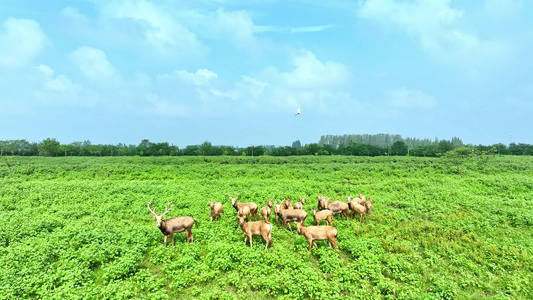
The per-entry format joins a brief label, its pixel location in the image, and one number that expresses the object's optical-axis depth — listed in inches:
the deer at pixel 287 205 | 607.2
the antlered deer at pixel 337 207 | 601.9
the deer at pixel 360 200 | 651.7
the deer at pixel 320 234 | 437.8
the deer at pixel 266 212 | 553.1
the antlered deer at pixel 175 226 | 428.8
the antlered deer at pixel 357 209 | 588.5
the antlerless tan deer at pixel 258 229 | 429.1
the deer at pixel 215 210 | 567.5
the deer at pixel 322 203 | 597.3
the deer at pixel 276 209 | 550.6
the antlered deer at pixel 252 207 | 586.7
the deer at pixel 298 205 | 601.6
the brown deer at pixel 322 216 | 533.3
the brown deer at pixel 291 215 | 516.7
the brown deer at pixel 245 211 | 526.3
